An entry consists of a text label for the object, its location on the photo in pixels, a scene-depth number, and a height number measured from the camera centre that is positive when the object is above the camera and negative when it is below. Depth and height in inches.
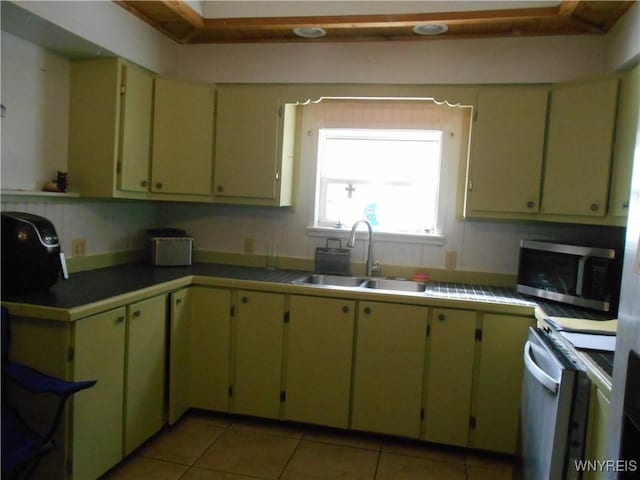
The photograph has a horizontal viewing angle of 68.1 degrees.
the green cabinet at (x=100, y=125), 104.3 +16.7
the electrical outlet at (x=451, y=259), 120.8 -9.5
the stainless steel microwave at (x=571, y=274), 88.6 -9.1
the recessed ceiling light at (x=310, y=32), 110.7 +42.9
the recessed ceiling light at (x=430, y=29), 104.0 +43.1
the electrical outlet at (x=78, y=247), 107.3 -11.0
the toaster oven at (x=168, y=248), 119.0 -11.1
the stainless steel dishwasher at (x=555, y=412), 60.2 -24.9
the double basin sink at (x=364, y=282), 118.4 -16.8
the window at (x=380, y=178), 124.9 +10.5
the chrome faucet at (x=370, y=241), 119.3 -6.5
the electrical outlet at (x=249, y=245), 132.2 -10.0
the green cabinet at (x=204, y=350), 108.0 -33.2
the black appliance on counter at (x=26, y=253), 78.2 -9.6
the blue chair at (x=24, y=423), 65.1 -34.3
